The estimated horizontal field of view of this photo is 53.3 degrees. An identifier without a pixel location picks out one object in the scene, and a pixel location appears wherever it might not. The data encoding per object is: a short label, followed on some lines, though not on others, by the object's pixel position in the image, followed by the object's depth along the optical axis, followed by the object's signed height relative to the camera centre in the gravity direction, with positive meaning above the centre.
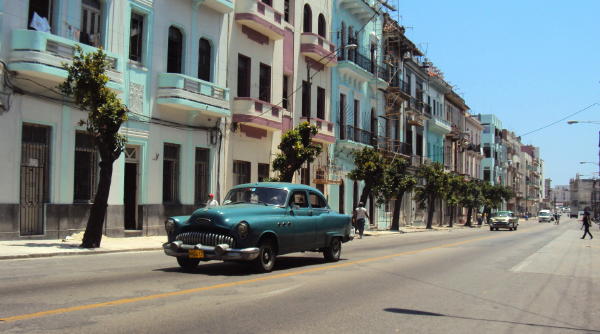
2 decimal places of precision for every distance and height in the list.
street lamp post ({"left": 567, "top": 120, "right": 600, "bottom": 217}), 131.36 -1.71
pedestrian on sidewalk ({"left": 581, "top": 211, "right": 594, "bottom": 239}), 33.62 -1.26
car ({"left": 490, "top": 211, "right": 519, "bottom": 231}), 48.97 -2.03
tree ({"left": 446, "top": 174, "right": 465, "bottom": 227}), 55.12 +0.60
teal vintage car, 10.87 -0.71
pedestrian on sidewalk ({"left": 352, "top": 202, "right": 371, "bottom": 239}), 30.31 -1.31
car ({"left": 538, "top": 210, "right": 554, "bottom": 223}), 94.47 -3.14
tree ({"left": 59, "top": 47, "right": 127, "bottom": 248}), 16.53 +2.07
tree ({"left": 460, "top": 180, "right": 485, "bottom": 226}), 61.50 -0.05
